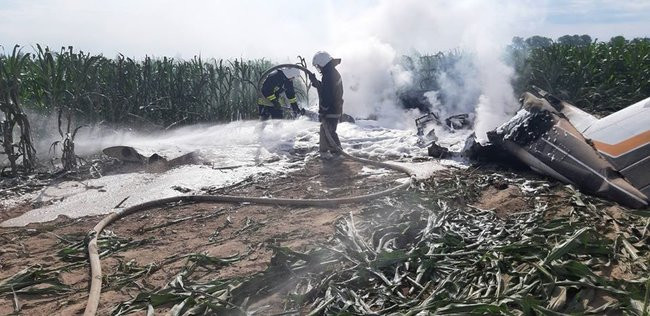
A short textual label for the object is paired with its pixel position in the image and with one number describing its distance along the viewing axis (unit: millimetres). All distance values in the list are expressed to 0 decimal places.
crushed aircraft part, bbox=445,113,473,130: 10926
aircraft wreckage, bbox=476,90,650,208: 5293
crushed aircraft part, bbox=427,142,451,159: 8359
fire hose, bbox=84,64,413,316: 5223
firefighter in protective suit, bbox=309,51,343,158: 8711
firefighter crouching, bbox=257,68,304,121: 11133
